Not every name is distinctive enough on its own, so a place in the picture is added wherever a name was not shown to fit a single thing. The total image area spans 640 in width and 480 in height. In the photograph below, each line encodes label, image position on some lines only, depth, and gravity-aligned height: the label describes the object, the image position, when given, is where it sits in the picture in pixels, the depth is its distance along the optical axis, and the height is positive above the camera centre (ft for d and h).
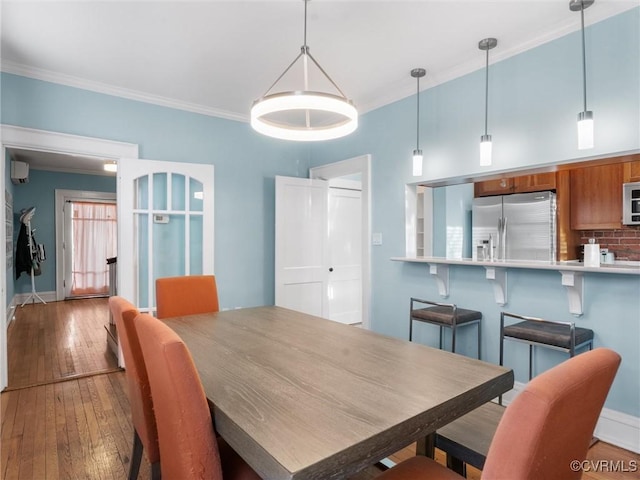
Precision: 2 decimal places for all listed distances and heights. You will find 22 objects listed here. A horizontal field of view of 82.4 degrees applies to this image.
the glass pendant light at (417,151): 9.52 +2.29
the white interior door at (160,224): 10.87 +0.50
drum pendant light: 5.61 +2.10
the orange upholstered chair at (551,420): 2.36 -1.26
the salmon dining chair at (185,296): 8.30 -1.32
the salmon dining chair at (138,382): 4.87 -1.94
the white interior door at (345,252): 16.08 -0.62
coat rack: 20.07 -0.33
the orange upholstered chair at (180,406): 3.25 -1.57
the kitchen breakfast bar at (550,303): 7.07 -1.51
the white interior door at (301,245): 13.29 -0.23
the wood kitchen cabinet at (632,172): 11.81 +2.11
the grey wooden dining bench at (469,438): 4.25 -2.46
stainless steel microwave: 11.80 +1.08
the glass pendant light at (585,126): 6.44 +1.95
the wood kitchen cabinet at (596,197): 12.41 +1.38
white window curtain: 24.49 -0.36
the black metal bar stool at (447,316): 8.68 -1.92
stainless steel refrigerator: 12.92 +0.41
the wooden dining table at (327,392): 2.92 -1.64
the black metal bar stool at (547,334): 6.84 -1.91
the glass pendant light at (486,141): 7.98 +2.11
